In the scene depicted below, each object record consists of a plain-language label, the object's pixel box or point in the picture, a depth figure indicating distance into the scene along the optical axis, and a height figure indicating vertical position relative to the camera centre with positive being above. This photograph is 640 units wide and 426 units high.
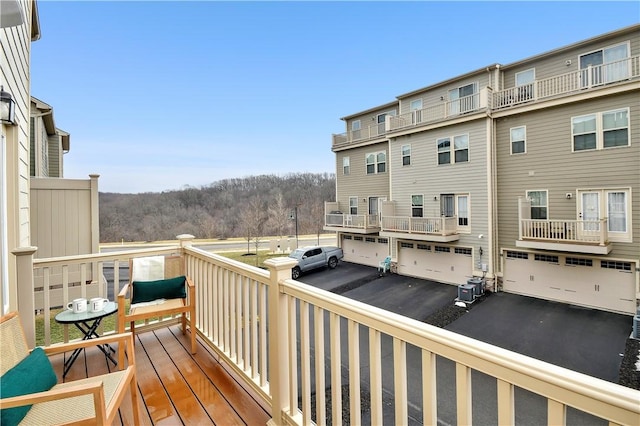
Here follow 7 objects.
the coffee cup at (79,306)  2.88 -0.87
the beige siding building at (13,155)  2.29 +0.58
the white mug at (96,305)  2.96 -0.88
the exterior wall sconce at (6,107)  2.05 +0.79
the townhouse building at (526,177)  8.08 +1.04
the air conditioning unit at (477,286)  9.69 -2.53
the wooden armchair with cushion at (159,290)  2.95 -0.79
